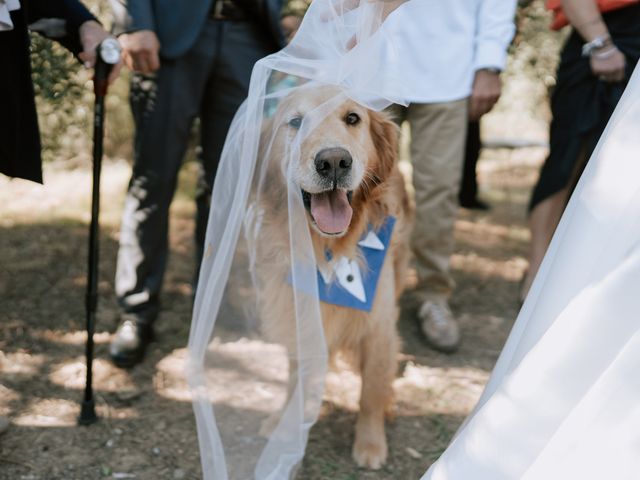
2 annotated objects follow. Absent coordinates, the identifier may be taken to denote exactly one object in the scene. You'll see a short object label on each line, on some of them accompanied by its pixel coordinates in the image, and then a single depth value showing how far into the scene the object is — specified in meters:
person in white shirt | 3.27
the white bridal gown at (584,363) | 1.56
